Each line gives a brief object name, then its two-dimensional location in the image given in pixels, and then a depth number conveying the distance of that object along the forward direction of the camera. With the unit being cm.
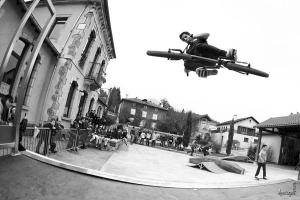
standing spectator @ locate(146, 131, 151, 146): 1952
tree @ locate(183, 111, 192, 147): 2731
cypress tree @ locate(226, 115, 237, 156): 2928
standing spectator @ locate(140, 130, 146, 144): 1991
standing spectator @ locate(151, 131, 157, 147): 1949
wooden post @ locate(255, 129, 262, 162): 1908
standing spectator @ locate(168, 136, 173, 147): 2190
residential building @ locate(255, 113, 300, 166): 1903
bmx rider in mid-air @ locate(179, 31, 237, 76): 405
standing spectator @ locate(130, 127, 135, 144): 1866
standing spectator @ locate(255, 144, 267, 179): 827
